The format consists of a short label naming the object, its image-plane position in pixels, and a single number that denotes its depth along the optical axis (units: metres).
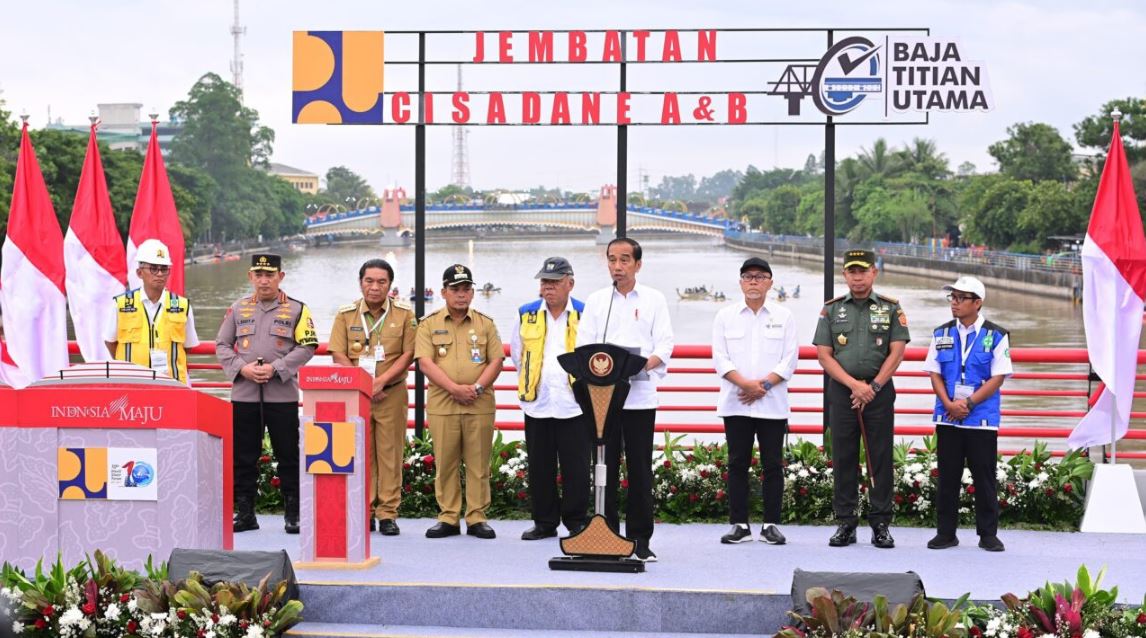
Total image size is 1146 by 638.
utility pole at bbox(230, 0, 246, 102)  124.69
